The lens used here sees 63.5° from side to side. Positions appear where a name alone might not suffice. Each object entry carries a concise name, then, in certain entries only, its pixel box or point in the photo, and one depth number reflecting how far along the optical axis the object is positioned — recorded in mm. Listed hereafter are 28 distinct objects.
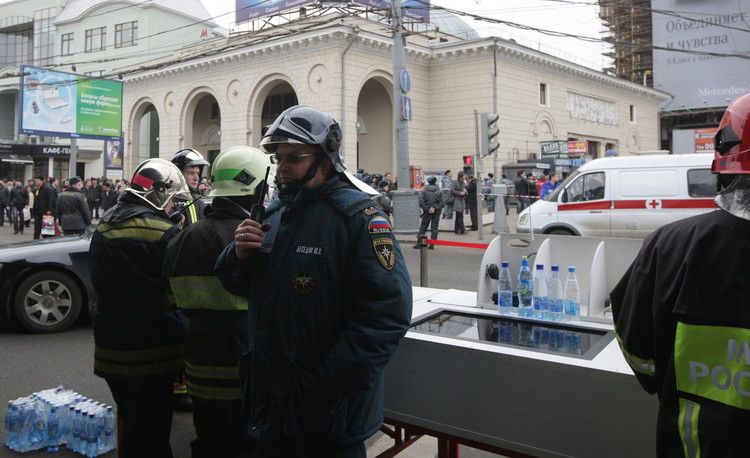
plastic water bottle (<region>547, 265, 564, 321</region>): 3581
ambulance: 12422
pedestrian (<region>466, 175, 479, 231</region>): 20062
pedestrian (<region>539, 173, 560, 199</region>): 21859
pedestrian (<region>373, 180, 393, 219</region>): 22894
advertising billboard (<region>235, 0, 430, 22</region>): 31391
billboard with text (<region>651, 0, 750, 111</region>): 58031
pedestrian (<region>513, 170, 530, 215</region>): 22656
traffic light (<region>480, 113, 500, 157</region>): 15203
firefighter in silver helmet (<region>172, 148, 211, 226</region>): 5918
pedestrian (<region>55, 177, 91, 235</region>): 12973
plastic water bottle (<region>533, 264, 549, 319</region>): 3619
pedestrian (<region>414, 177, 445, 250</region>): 16547
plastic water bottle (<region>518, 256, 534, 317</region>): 3723
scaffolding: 62500
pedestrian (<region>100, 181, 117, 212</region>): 26000
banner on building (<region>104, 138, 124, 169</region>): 40531
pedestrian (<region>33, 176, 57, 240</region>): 17891
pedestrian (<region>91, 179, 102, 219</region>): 27312
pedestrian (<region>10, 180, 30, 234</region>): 22703
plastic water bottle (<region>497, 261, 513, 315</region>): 3797
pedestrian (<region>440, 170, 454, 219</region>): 20425
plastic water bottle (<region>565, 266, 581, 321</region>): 3605
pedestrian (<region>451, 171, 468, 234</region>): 19312
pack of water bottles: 4094
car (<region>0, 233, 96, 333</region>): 7113
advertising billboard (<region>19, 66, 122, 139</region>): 26328
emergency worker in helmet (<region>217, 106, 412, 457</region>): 2166
